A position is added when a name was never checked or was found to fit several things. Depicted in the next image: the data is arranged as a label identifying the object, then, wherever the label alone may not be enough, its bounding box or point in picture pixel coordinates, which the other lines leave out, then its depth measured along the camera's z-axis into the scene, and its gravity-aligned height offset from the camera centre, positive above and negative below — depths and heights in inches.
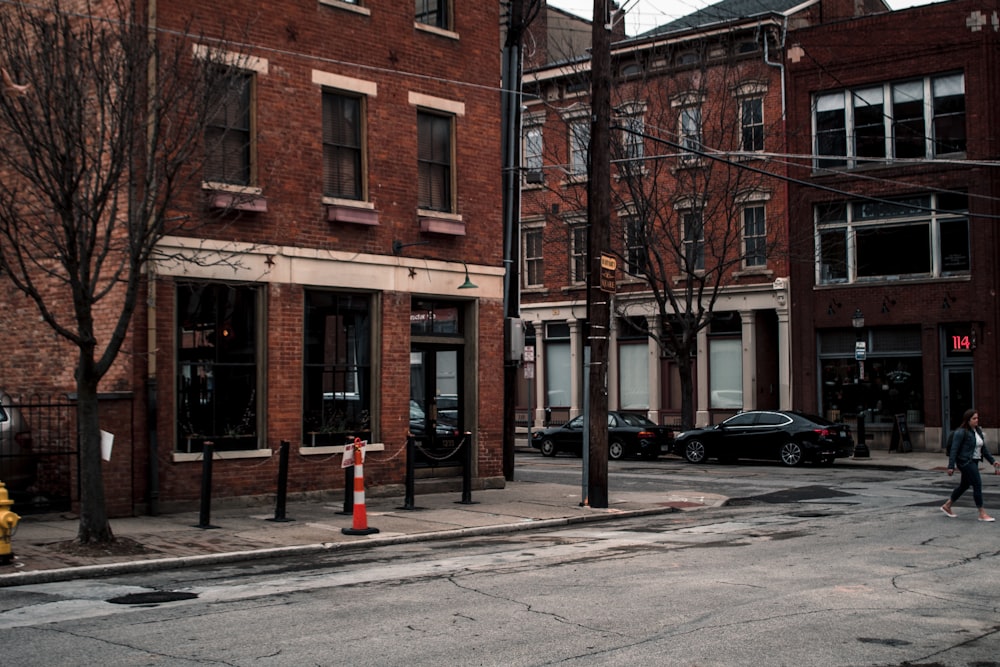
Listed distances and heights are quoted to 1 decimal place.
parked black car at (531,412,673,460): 1242.0 -49.7
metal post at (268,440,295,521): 608.4 -48.2
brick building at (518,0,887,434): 1256.8 +209.3
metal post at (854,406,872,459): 1184.2 -61.2
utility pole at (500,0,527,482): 866.1 +160.2
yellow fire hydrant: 446.6 -50.9
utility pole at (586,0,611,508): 687.7 +94.1
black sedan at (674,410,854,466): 1097.4 -48.8
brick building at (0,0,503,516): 631.2 +70.7
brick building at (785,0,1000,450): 1259.8 +194.3
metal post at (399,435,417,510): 668.7 -53.4
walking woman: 625.6 -36.5
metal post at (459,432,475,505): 713.0 -54.6
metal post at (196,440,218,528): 573.0 -46.4
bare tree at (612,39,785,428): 1234.0 +242.5
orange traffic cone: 567.5 -57.0
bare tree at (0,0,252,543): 461.7 +111.5
